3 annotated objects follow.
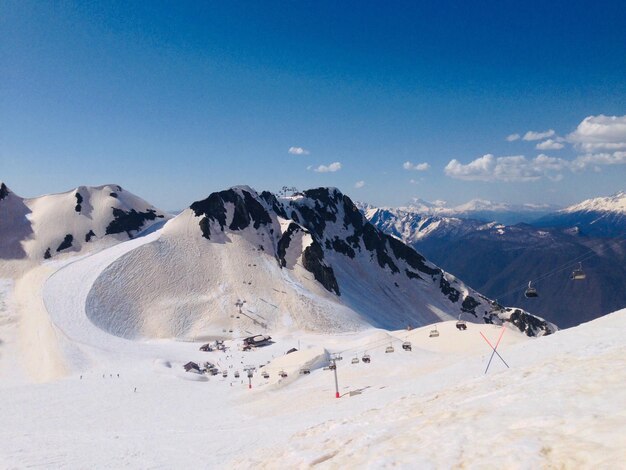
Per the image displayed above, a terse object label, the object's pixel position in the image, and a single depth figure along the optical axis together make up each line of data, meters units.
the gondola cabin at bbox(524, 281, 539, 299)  41.47
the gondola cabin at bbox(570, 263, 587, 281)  41.67
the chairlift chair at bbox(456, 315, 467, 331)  73.56
